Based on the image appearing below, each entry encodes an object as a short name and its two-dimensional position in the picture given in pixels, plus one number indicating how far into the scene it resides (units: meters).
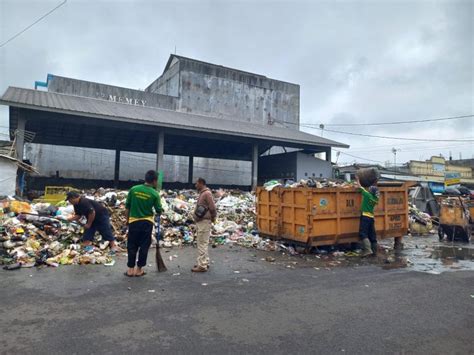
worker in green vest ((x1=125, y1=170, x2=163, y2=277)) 5.62
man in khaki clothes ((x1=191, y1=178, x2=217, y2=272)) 6.13
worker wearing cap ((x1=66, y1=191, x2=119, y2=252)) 6.91
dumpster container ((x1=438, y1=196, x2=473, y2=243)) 10.82
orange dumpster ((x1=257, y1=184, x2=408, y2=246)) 7.48
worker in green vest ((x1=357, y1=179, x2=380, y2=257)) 7.71
